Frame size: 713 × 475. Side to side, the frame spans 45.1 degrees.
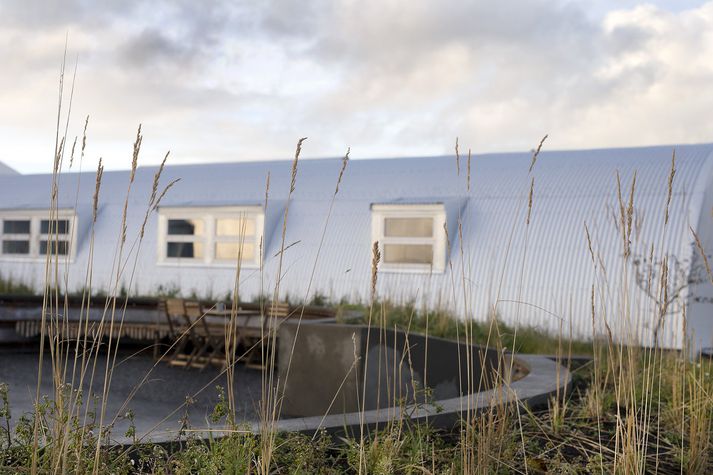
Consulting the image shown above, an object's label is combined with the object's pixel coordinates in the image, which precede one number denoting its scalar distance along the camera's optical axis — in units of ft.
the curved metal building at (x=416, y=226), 45.44
